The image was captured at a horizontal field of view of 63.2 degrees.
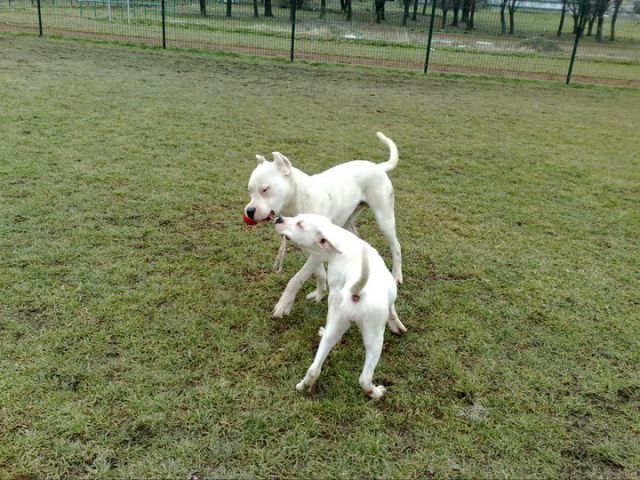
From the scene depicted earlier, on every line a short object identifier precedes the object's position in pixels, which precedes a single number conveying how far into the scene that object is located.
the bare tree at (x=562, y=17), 17.75
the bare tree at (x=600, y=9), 16.97
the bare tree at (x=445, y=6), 17.12
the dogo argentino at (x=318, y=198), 2.88
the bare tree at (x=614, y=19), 20.09
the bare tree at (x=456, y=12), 17.23
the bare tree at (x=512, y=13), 17.55
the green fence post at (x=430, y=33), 13.60
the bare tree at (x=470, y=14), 17.47
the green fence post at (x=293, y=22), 14.13
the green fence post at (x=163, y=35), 14.82
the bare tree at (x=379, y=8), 20.47
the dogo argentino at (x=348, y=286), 2.22
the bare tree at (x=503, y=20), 17.21
